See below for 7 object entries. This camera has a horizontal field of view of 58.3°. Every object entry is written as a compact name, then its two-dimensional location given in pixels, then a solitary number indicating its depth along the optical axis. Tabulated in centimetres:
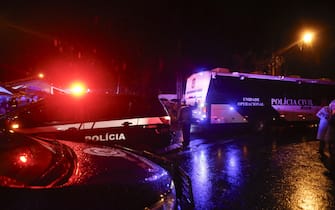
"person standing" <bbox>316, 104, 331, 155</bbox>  899
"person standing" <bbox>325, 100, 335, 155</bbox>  860
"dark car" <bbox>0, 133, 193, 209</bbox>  172
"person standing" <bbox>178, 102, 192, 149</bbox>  1132
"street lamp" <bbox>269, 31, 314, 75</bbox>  2592
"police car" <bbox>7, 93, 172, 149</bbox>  582
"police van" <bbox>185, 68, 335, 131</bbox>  1543
